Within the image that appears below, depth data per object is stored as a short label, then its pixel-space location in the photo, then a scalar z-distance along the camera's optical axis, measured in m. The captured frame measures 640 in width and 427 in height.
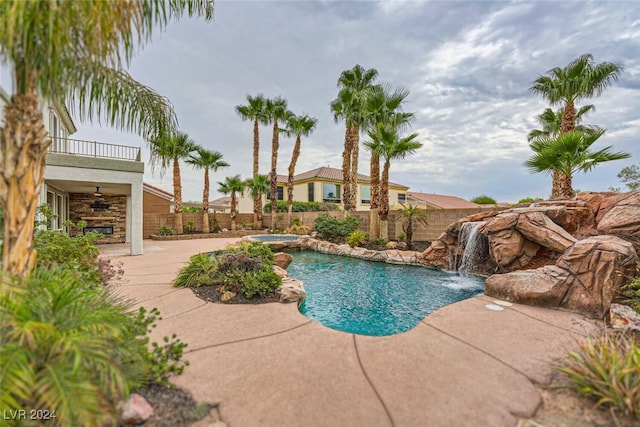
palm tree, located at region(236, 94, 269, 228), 19.36
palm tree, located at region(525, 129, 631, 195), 8.27
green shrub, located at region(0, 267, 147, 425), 1.67
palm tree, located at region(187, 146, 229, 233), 18.44
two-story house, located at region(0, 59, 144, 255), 9.20
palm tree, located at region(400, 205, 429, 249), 12.66
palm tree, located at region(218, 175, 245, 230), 20.59
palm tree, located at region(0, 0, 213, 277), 2.18
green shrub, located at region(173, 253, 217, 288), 5.88
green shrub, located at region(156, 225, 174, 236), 17.50
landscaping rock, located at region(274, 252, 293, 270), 9.20
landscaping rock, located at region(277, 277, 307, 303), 5.21
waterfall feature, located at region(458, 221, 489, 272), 9.03
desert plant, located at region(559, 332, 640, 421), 2.11
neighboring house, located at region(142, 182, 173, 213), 20.03
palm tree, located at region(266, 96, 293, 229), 19.58
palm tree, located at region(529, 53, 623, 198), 9.98
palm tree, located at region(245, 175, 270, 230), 20.78
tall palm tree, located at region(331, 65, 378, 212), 15.40
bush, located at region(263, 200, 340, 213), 26.05
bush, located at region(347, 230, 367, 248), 13.34
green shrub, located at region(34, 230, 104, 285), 4.85
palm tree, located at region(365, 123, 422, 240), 12.14
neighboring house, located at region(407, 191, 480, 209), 30.46
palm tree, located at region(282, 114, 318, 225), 18.97
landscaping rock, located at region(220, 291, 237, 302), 5.09
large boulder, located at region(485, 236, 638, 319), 4.69
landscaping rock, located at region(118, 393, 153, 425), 1.98
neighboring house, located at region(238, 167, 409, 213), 29.02
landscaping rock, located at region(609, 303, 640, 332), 3.53
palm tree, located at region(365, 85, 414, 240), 13.28
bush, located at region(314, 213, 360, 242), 15.30
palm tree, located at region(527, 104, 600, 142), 13.38
